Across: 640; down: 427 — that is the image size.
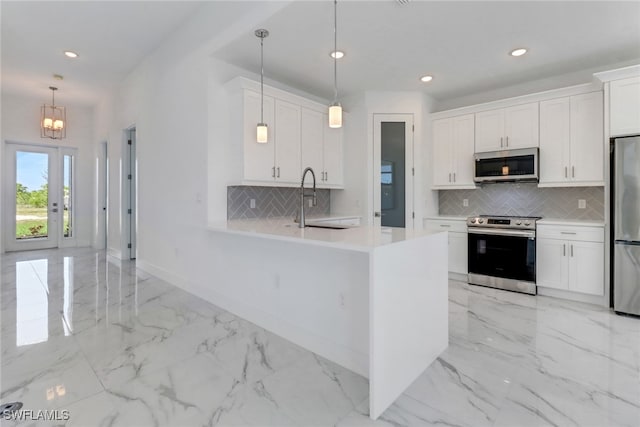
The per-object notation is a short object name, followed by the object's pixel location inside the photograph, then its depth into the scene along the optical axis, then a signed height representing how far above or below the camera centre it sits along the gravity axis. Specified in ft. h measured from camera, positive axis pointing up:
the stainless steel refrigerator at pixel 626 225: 9.93 -0.50
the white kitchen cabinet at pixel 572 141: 11.77 +2.61
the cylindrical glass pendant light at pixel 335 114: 8.14 +2.44
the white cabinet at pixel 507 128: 13.07 +3.45
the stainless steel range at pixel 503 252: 12.37 -1.74
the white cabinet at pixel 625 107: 10.16 +3.31
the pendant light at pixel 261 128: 9.50 +2.51
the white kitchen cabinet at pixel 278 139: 10.82 +2.70
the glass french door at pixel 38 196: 21.06 +0.86
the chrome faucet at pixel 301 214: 8.30 -0.13
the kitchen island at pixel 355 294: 5.60 -1.94
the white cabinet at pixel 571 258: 11.08 -1.78
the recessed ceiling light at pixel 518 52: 10.89 +5.44
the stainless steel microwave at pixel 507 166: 12.88 +1.82
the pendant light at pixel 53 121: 19.61 +5.60
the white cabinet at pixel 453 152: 14.71 +2.70
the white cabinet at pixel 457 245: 14.07 -1.59
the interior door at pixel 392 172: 15.20 +1.76
